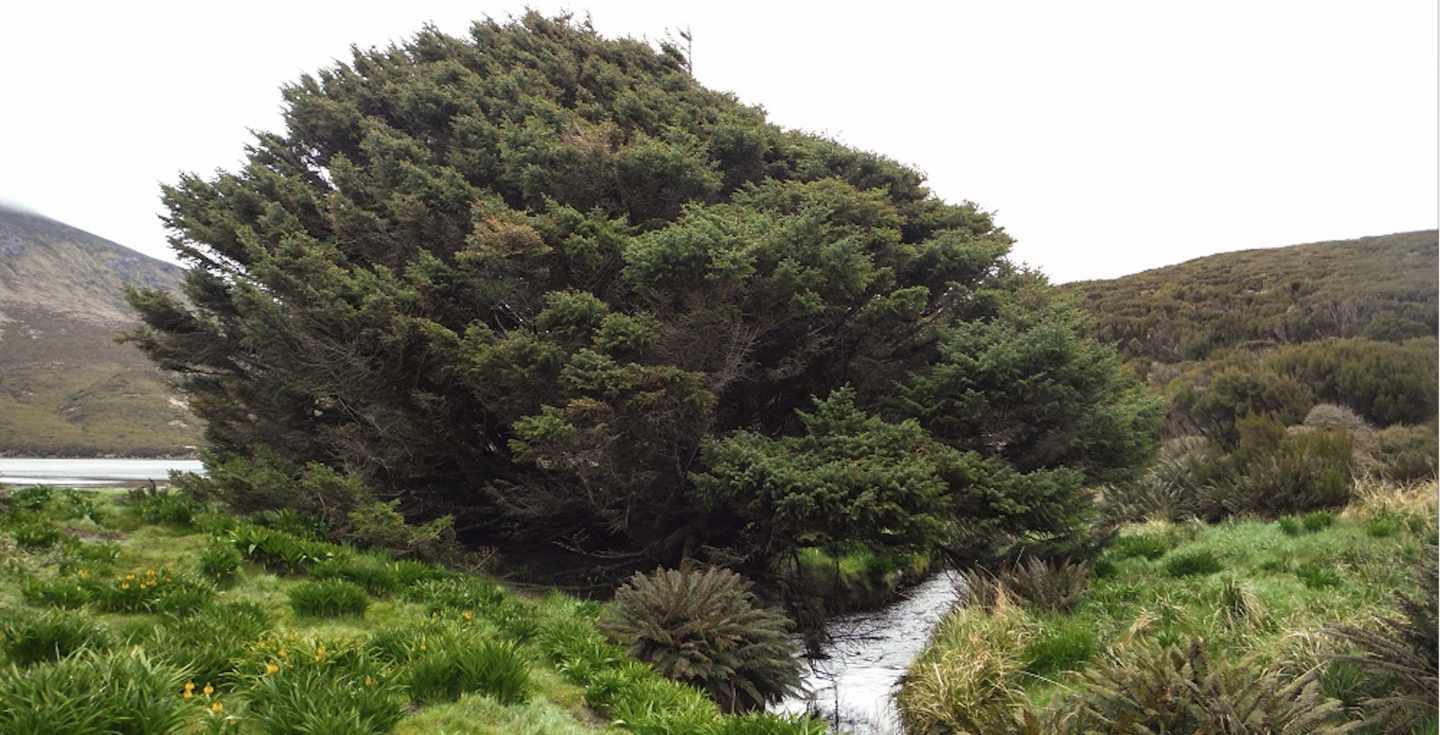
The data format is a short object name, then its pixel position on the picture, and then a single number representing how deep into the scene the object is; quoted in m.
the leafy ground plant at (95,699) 3.27
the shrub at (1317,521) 9.28
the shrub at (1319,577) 7.49
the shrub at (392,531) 8.34
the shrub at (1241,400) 15.54
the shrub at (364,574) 7.32
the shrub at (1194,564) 8.70
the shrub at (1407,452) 10.95
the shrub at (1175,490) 12.23
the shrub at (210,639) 4.48
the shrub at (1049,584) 8.49
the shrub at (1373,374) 14.34
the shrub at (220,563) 6.85
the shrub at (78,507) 8.52
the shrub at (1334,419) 14.20
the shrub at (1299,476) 10.56
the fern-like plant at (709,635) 6.54
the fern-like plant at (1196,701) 4.41
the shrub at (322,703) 3.81
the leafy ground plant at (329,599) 6.43
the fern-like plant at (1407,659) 4.49
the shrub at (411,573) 7.64
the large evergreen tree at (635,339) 9.25
